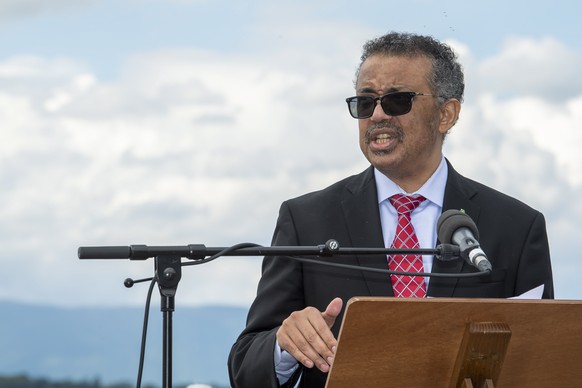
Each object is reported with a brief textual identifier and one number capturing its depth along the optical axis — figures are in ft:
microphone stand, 22.35
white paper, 25.64
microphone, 23.93
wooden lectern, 20.54
